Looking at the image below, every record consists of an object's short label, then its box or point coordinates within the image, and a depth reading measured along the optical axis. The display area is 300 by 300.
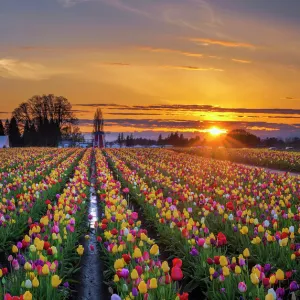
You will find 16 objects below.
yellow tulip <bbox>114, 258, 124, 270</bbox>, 4.53
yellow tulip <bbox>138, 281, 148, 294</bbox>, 3.89
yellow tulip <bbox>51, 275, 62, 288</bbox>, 4.31
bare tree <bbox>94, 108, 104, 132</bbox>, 106.32
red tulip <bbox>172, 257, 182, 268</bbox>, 4.18
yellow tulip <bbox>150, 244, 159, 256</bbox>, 4.87
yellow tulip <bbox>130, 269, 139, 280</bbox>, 4.18
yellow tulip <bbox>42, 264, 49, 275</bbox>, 4.56
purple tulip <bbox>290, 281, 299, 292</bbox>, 4.22
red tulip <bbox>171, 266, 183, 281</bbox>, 4.10
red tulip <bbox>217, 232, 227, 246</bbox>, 5.52
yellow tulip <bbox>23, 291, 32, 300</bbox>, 3.89
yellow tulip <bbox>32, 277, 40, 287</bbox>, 4.27
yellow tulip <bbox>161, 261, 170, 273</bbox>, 4.42
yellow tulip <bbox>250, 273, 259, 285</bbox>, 4.18
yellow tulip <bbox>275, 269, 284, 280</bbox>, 4.15
